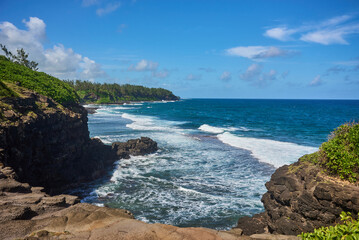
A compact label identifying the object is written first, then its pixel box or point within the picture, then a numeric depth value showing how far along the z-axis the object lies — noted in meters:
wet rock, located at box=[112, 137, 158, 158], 27.59
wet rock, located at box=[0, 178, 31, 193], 9.05
